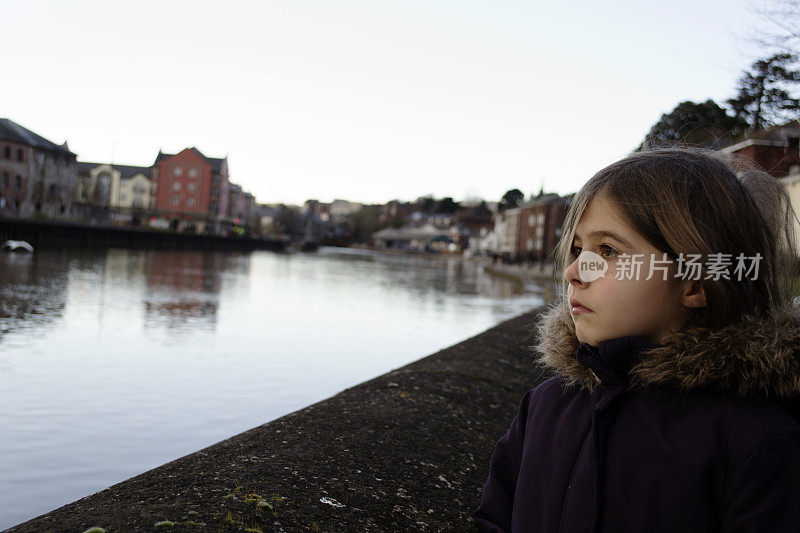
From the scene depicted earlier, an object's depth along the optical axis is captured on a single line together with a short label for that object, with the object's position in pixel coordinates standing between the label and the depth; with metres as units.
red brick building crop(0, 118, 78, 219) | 54.38
